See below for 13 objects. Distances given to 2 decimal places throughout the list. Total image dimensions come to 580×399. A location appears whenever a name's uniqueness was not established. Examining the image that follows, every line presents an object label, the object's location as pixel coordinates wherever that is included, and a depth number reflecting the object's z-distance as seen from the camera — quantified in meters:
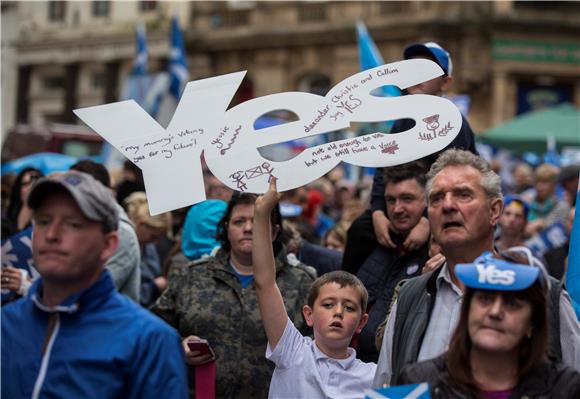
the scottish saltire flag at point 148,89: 22.77
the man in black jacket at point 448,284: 4.33
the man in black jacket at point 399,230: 5.97
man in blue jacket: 3.62
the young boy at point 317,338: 4.92
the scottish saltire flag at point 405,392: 3.76
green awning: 21.28
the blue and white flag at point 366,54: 11.95
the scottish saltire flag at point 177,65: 21.45
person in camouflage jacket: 5.79
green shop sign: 33.12
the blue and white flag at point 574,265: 5.32
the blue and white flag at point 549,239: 10.18
